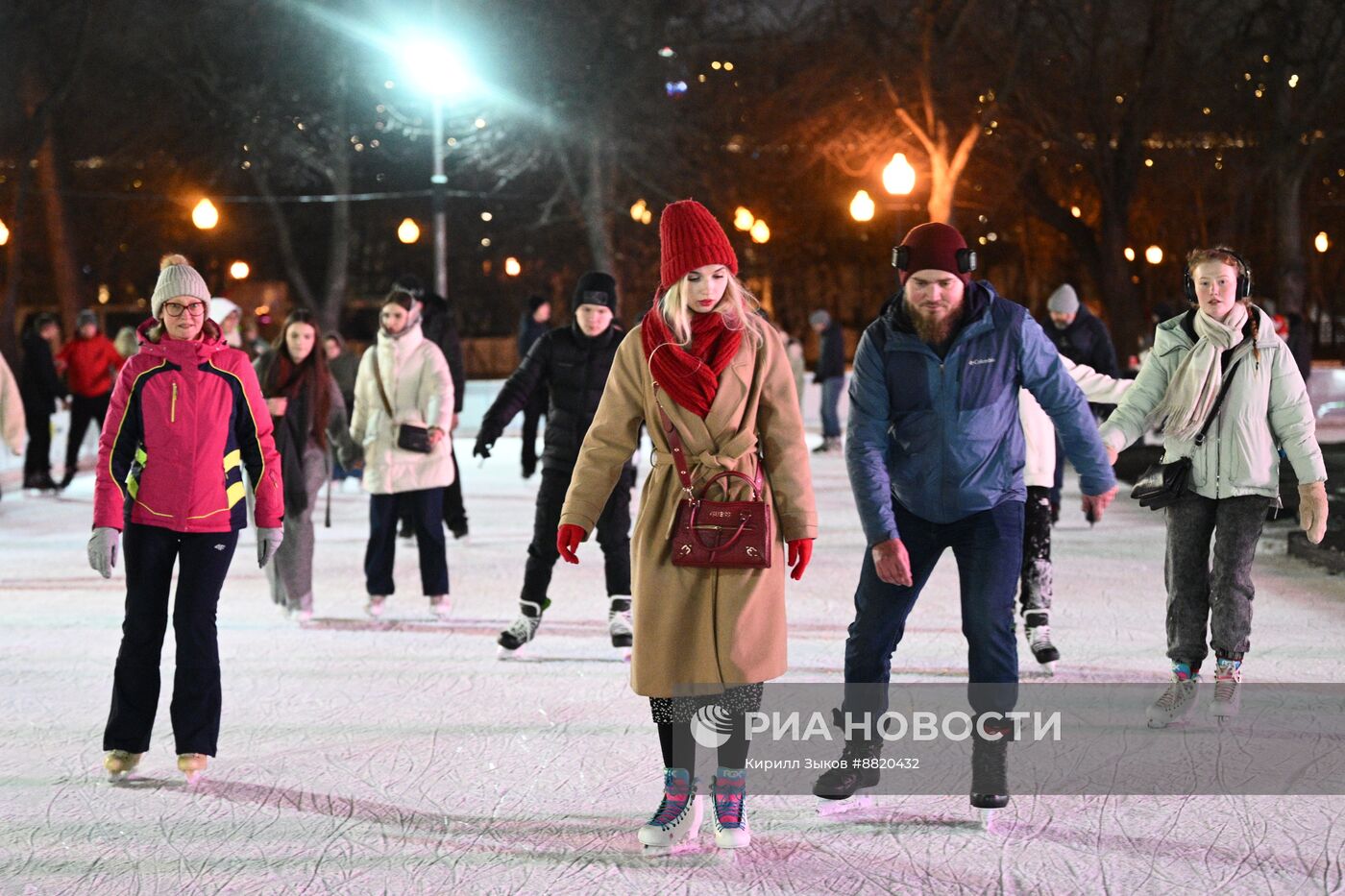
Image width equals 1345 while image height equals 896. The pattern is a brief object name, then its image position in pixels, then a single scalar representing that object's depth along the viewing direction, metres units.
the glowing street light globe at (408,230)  29.44
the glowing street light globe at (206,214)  25.39
